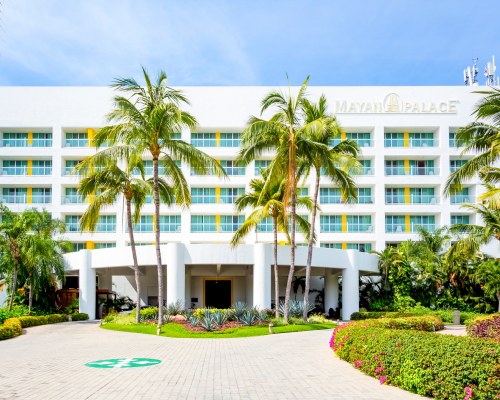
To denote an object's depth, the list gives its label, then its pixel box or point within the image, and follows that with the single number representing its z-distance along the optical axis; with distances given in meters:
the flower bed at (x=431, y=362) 9.35
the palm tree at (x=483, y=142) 21.16
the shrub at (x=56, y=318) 33.41
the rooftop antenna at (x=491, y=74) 51.67
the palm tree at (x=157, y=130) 24.89
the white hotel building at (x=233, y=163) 49.19
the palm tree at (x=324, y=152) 26.39
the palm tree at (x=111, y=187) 27.22
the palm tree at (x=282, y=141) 26.25
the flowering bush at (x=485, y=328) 15.96
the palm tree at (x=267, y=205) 29.58
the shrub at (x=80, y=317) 35.97
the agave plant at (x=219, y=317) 25.56
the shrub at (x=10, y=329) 23.83
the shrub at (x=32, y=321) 30.01
